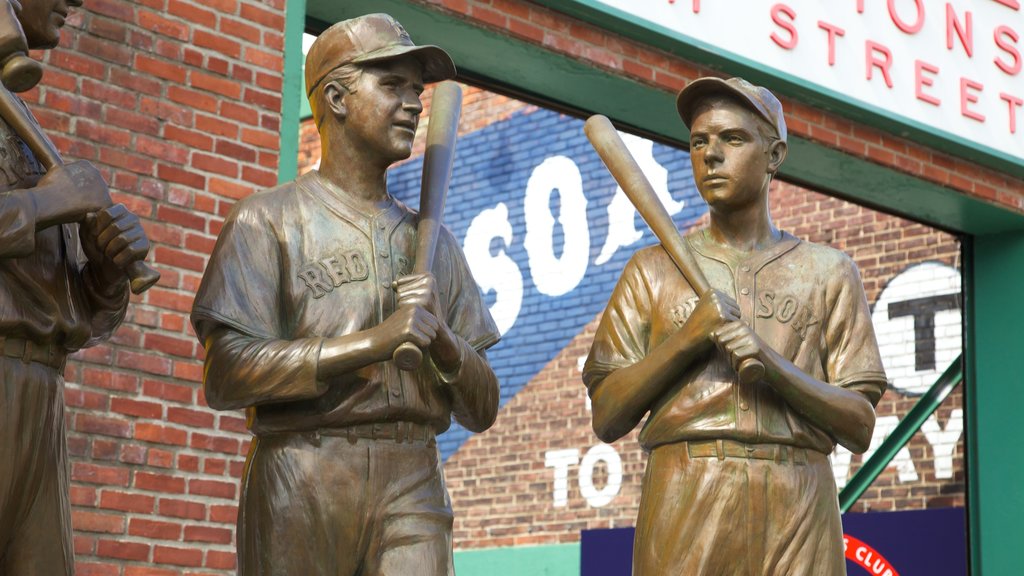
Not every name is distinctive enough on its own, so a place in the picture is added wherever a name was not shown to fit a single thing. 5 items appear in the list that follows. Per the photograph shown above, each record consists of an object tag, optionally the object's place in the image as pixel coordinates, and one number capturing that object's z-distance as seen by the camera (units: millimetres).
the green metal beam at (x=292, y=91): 6121
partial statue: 3369
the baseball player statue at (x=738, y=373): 4180
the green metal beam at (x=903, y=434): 10930
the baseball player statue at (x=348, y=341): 3666
